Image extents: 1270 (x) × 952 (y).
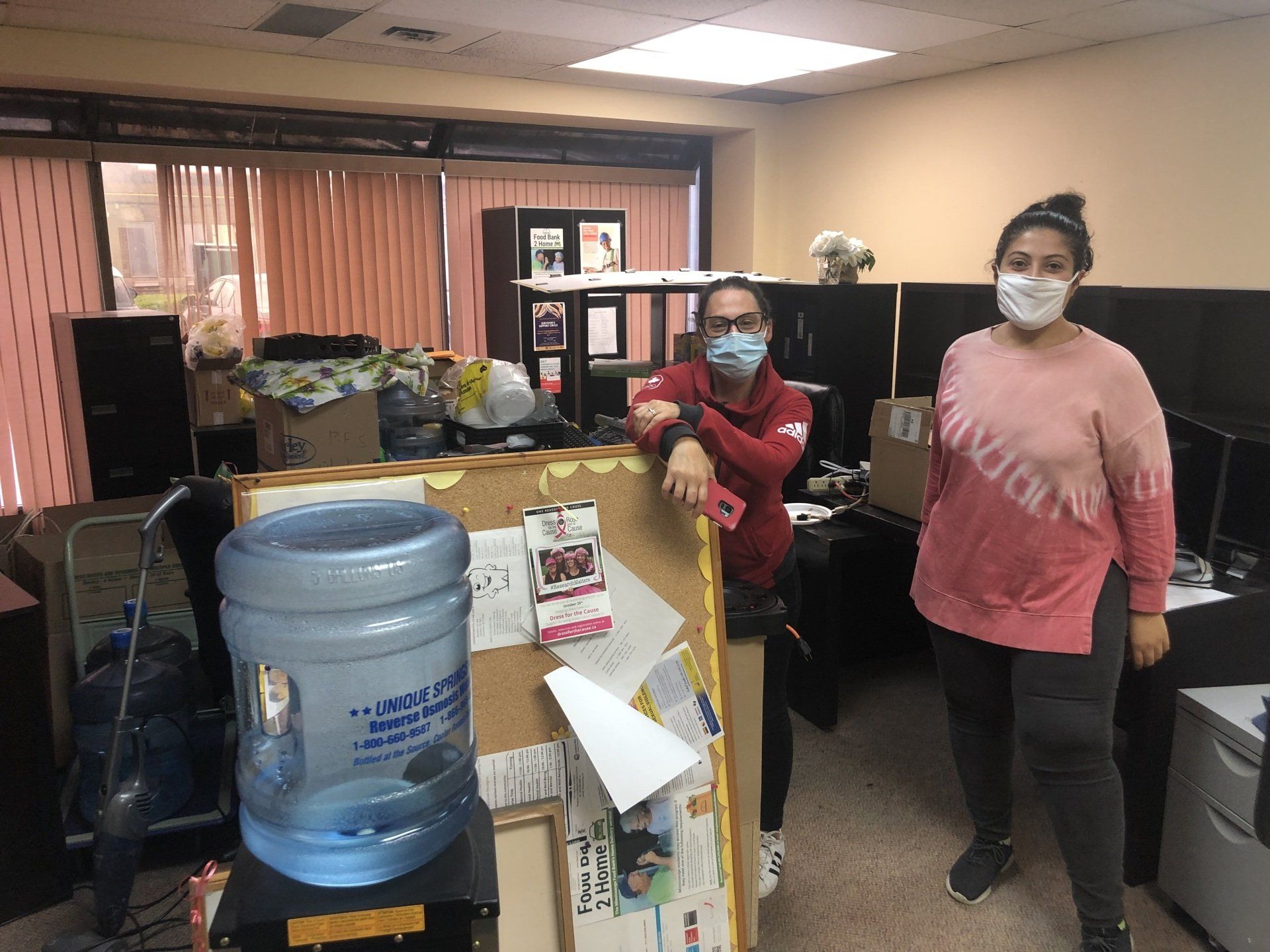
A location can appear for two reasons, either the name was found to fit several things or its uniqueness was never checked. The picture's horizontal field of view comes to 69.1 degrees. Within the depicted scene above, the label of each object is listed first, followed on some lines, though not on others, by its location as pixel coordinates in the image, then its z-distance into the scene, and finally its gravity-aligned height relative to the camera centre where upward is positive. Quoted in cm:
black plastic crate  270 -43
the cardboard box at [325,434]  262 -41
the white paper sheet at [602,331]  562 -26
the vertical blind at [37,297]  434 -3
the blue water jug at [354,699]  106 -47
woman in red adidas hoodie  188 -30
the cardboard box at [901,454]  275 -51
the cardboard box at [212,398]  380 -44
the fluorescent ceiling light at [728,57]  407 +108
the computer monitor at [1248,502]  229 -54
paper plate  304 -74
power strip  328 -69
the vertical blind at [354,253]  498 +20
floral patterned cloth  258 -25
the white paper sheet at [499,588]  146 -47
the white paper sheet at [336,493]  135 -30
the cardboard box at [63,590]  260 -84
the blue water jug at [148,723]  229 -108
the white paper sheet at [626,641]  150 -57
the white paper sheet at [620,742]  145 -71
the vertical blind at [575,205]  553 +37
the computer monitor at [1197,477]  228 -48
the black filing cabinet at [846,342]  382 -23
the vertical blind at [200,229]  467 +31
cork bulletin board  146 -42
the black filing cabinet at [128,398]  366 -43
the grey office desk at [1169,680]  209 -90
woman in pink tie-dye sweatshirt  176 -47
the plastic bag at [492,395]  274 -31
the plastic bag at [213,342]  379 -21
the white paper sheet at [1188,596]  213 -72
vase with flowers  396 +13
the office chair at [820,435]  344 -55
